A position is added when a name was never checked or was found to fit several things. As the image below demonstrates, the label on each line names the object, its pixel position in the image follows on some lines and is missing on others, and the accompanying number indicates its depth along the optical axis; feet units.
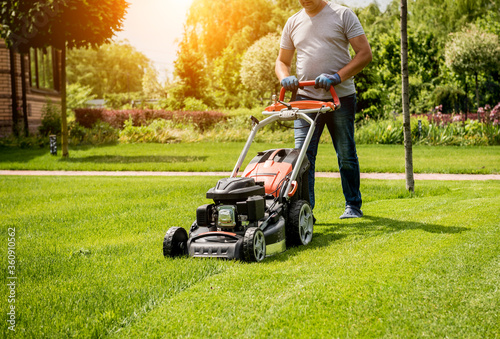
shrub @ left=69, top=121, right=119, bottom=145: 62.03
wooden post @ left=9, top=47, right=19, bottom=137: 65.05
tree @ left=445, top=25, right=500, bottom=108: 65.41
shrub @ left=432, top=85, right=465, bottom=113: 76.59
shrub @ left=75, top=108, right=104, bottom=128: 68.49
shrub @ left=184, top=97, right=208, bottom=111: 90.76
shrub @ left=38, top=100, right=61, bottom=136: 64.34
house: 65.31
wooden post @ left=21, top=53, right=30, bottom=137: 65.86
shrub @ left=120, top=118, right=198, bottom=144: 62.64
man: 16.92
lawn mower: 12.78
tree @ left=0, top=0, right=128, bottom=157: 41.04
